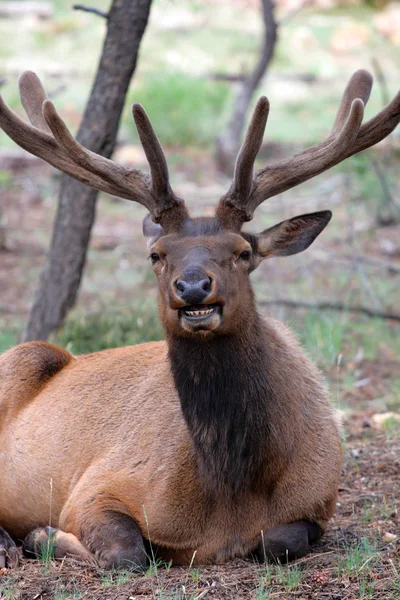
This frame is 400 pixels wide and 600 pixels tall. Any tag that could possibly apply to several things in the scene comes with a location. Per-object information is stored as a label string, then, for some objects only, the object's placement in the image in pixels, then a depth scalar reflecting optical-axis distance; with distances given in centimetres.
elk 992
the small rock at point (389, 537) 1041
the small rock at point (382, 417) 1489
